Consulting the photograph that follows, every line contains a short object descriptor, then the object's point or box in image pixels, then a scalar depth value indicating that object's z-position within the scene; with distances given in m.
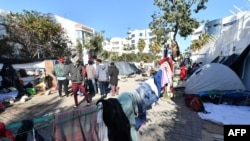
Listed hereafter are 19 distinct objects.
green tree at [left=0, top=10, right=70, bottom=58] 12.12
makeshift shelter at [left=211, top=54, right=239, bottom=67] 6.32
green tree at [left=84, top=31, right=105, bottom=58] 19.00
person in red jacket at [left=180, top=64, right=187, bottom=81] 8.12
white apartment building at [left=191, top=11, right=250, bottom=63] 6.57
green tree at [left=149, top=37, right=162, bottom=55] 36.83
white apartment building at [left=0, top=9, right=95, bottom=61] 24.04
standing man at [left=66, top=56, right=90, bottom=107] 4.52
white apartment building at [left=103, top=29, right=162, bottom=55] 58.12
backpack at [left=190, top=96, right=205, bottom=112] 4.12
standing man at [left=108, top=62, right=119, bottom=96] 5.97
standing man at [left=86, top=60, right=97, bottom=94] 5.97
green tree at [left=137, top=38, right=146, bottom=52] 38.77
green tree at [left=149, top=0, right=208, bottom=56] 7.47
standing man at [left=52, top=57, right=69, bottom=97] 5.66
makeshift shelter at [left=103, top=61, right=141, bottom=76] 13.93
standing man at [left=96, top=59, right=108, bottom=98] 5.72
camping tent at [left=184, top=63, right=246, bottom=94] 5.09
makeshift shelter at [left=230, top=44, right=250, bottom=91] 5.77
